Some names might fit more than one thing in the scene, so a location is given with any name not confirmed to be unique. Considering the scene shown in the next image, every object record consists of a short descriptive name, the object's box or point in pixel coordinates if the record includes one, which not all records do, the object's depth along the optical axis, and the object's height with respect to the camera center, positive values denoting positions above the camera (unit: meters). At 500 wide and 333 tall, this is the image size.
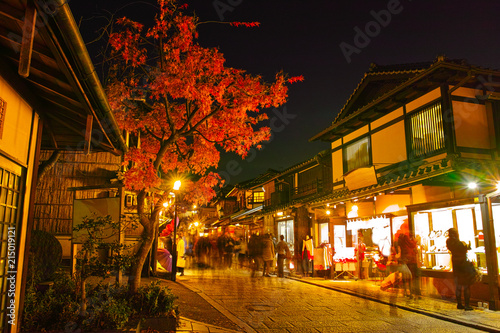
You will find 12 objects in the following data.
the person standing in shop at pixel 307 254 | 19.64 -0.84
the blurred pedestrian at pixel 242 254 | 28.12 -1.20
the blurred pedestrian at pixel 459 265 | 10.63 -0.79
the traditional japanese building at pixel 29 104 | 3.87 +2.05
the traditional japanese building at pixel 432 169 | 11.63 +2.51
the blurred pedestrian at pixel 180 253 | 18.49 -0.76
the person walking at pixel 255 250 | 20.23 -0.66
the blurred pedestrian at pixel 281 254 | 19.75 -0.84
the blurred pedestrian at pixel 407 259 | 13.02 -0.76
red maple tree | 10.70 +4.07
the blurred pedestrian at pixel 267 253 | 19.95 -0.80
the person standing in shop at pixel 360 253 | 17.34 -0.71
